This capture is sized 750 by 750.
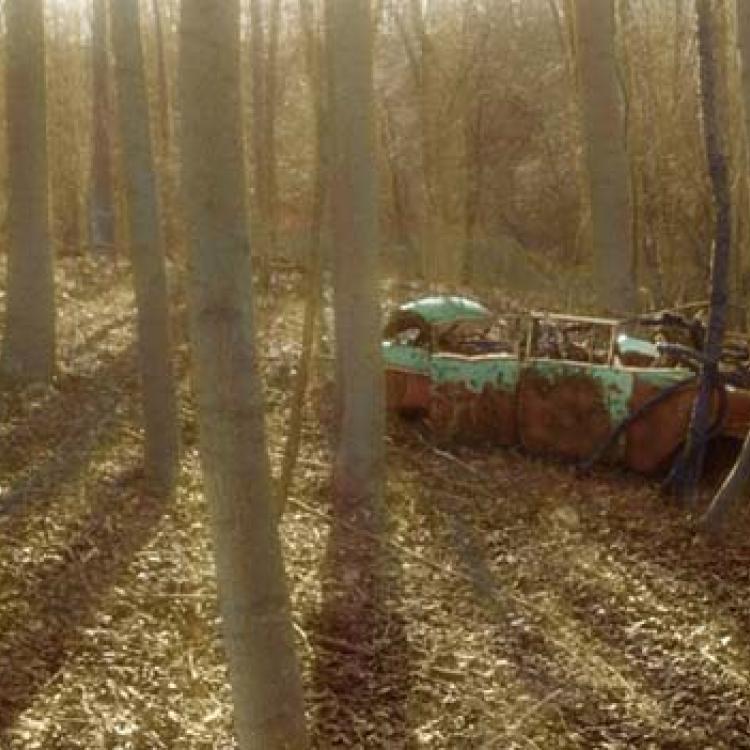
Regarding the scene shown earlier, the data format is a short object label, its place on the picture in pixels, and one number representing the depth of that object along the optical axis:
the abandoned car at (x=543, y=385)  9.70
